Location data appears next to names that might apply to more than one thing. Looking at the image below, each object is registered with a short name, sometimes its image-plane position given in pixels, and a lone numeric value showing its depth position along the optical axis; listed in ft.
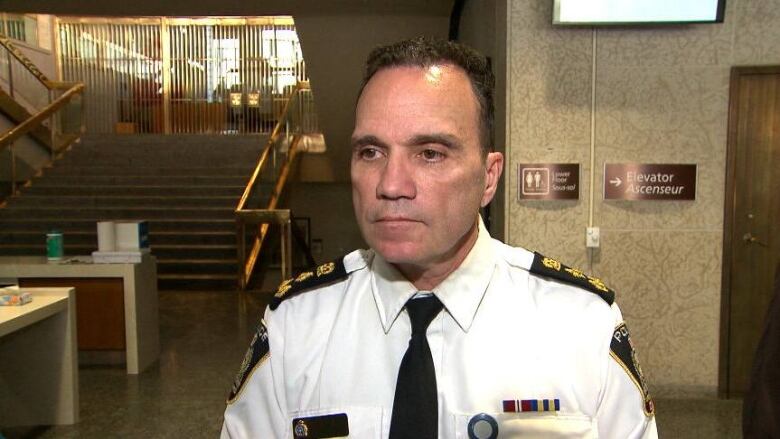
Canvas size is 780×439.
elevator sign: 10.49
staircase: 23.62
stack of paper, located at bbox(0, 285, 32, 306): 9.35
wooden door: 10.45
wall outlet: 10.55
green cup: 13.42
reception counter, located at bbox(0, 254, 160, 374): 13.08
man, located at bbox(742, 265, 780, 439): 4.55
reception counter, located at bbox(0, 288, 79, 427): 10.25
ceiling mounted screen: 9.77
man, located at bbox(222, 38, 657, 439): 3.11
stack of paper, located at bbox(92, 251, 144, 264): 13.34
